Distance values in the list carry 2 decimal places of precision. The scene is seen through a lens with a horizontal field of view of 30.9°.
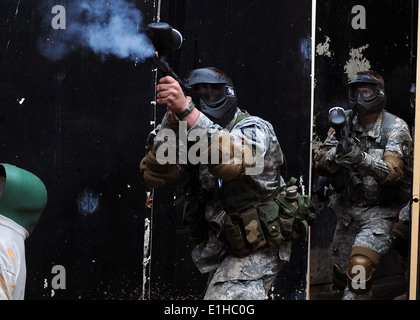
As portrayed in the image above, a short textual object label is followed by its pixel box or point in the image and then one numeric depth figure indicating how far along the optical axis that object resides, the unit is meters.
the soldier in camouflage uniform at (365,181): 5.65
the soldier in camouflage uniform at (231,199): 4.26
